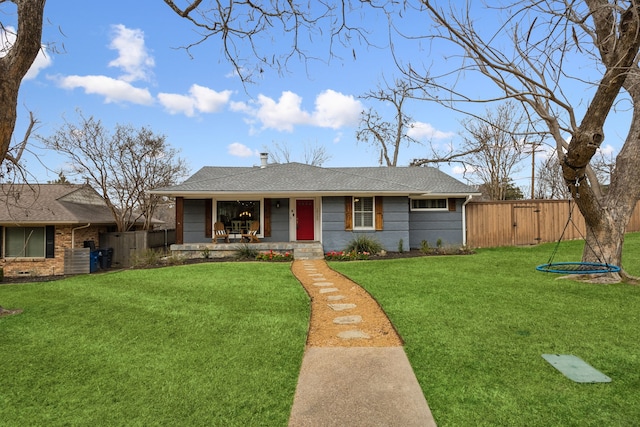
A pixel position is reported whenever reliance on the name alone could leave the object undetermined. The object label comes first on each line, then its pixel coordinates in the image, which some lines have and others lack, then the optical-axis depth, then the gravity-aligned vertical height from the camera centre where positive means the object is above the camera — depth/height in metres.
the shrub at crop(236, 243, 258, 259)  11.92 -0.97
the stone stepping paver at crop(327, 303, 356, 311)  5.58 -1.38
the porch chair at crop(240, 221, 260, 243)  13.03 -0.32
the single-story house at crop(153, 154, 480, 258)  12.65 +0.72
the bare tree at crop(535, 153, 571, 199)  25.69 +3.13
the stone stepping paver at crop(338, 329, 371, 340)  4.26 -1.42
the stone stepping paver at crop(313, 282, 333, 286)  7.46 -1.30
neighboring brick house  13.70 -0.42
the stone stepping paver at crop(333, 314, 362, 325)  4.83 -1.40
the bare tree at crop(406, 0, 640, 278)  4.15 +2.24
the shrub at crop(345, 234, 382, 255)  12.23 -0.76
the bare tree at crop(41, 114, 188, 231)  16.30 +3.45
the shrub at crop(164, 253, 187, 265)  11.36 -1.15
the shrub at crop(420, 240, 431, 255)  12.59 -0.88
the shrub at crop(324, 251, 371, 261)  11.40 -1.05
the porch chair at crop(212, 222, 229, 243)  12.86 -0.23
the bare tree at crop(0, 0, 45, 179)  3.71 +1.97
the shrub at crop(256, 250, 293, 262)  11.42 -1.07
